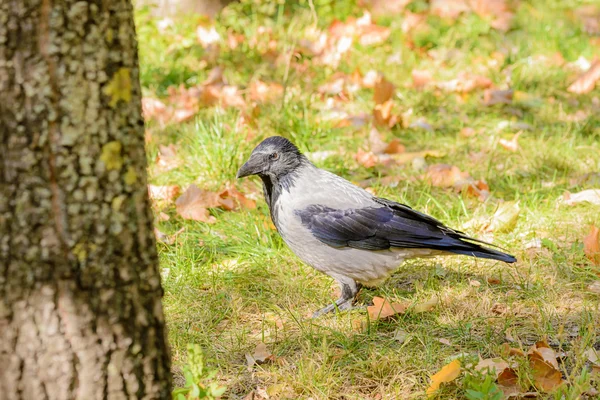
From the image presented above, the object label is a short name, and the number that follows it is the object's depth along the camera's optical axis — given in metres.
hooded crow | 6.96
